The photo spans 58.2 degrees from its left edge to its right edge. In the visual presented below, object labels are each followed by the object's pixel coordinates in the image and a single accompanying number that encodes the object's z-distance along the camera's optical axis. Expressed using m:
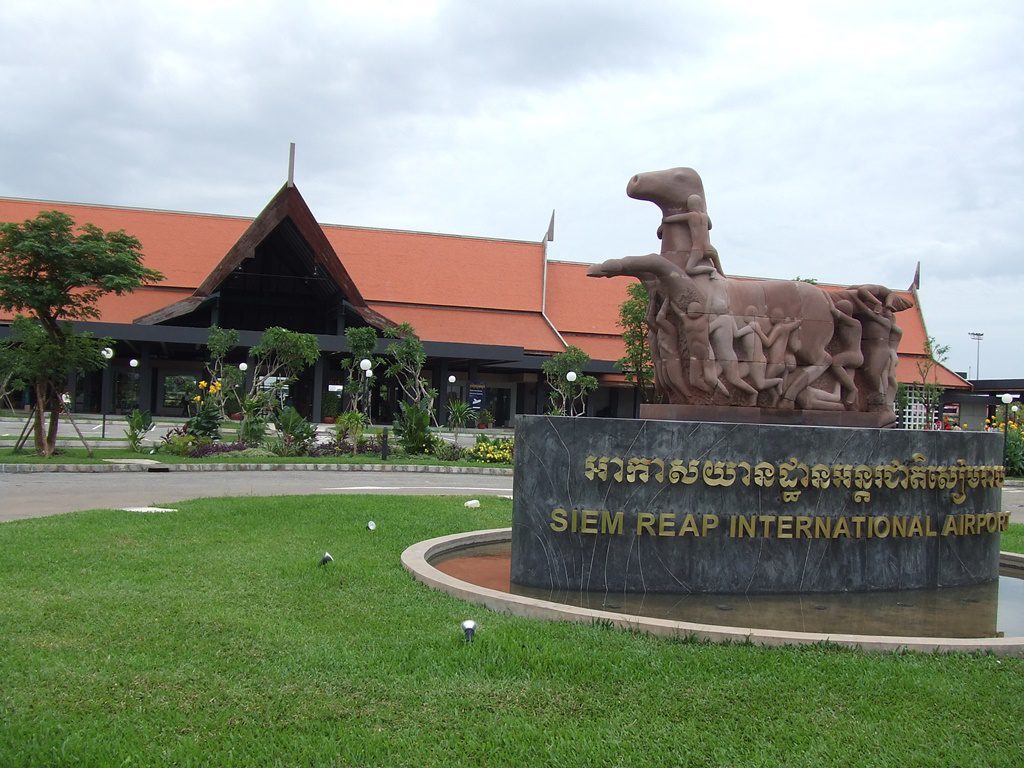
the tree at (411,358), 30.88
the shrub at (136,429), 22.80
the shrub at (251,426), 24.28
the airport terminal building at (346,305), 37.66
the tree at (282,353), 27.95
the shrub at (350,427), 23.92
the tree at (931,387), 33.00
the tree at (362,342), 31.28
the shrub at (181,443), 22.11
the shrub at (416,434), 24.75
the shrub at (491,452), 24.38
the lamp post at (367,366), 23.57
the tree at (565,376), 36.12
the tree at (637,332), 28.97
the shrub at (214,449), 22.19
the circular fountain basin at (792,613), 5.66
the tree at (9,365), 21.33
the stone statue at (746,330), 8.48
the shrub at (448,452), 24.53
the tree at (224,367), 29.83
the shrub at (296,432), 23.69
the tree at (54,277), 19.64
